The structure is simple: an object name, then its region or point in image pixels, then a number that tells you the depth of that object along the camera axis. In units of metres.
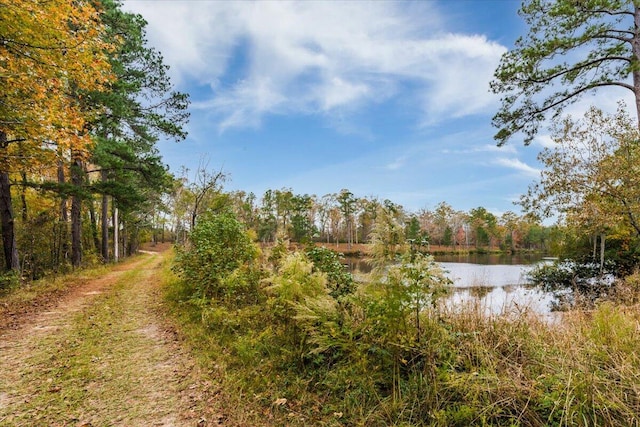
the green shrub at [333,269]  4.20
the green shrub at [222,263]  6.41
